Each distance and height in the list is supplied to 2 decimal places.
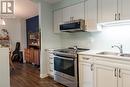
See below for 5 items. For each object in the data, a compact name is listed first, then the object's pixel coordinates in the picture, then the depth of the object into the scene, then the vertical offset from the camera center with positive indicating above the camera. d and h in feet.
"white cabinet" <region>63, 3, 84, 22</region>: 7.07 +2.64
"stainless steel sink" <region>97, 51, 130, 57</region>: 5.43 -0.85
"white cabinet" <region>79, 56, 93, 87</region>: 5.86 -2.20
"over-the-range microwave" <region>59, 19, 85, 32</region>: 6.74 +1.33
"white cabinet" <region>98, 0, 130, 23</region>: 5.10 +2.04
